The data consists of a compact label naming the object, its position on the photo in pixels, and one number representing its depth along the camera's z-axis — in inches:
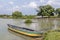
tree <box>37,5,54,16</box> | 1043.1
